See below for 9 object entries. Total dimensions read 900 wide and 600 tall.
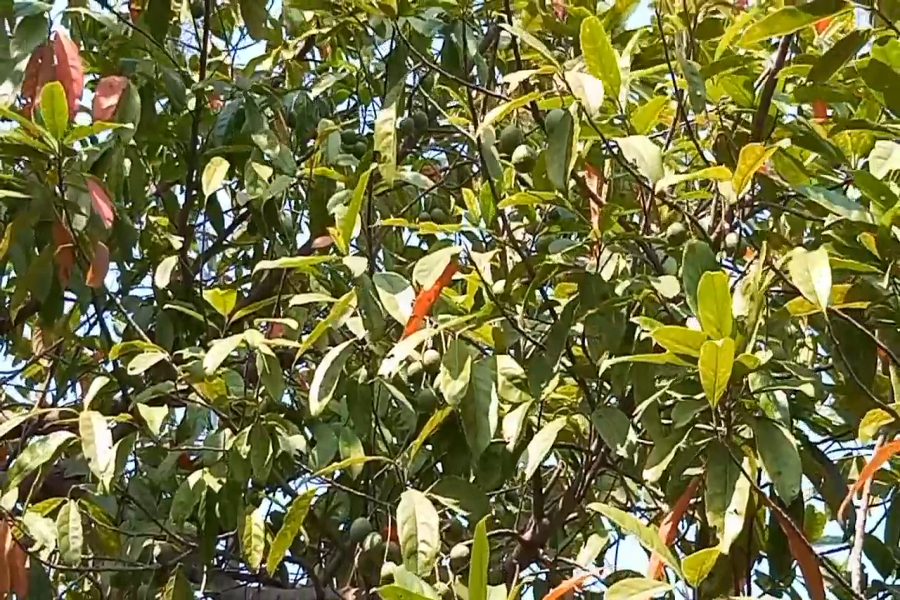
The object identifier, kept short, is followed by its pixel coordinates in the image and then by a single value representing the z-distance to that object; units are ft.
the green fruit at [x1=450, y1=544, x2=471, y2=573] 12.35
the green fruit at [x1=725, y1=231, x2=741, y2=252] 12.56
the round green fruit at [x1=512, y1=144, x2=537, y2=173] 12.82
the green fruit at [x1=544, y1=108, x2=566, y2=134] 11.76
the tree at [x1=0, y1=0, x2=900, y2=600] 11.61
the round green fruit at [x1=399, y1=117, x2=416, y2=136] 13.86
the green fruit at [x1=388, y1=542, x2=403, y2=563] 12.56
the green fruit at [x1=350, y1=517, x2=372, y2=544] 12.79
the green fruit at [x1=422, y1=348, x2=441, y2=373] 12.29
